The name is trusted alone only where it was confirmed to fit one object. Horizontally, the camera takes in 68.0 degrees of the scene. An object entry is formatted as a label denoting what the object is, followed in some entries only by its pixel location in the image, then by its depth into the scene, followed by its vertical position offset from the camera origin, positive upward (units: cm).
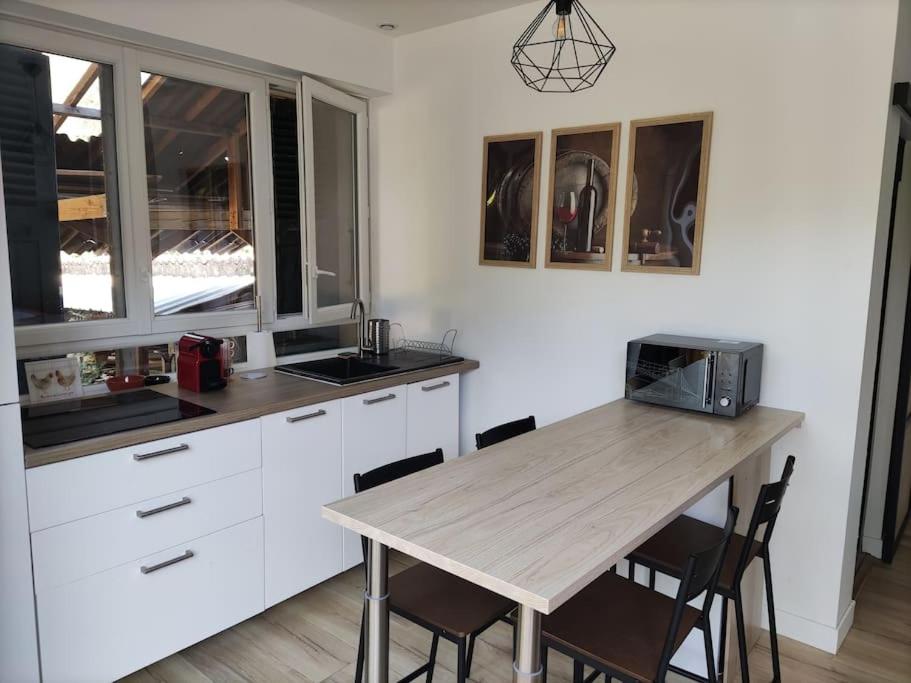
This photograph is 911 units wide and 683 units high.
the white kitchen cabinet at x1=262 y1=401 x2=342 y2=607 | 261 -97
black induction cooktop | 209 -57
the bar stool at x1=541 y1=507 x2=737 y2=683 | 153 -92
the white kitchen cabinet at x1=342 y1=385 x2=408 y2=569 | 290 -80
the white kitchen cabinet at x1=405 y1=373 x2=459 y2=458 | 321 -80
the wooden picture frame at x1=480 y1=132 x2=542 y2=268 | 314 +26
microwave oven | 239 -42
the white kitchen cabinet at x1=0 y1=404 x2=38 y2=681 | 184 -89
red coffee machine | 266 -45
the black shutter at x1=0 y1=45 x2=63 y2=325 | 238 +23
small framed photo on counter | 243 -48
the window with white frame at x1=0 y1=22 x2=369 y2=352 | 246 +24
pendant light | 285 +88
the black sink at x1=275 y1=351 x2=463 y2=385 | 297 -53
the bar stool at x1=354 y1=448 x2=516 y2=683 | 177 -95
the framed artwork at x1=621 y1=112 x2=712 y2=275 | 266 +26
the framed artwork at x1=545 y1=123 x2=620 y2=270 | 290 +26
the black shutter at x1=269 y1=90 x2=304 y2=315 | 325 +24
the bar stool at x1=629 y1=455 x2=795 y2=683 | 187 -91
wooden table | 137 -61
